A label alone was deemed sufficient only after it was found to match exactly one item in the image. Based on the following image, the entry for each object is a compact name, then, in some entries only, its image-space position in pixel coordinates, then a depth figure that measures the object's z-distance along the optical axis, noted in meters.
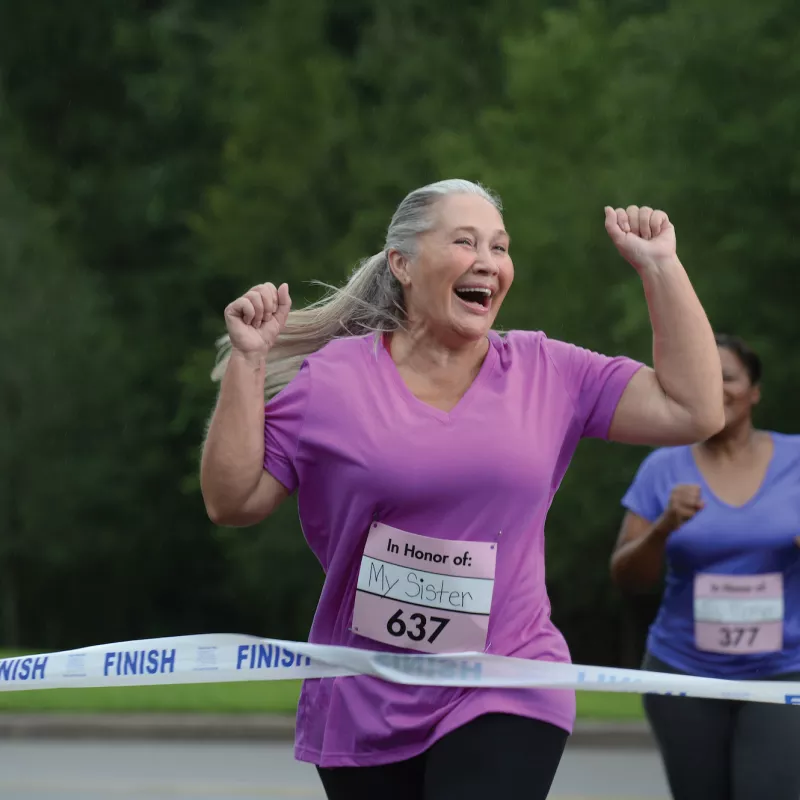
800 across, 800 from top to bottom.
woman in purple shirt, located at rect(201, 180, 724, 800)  6.93
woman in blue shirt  9.84
